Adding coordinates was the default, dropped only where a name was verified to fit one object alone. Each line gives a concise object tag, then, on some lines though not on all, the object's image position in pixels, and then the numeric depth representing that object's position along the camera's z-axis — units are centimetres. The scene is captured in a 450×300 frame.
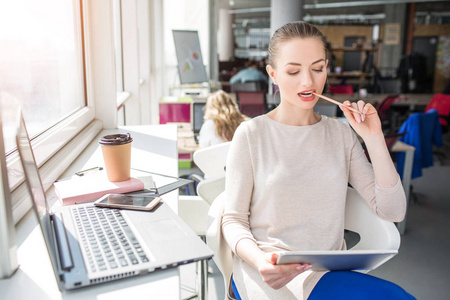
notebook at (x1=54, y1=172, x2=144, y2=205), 119
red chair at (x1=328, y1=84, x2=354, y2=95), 845
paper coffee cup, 130
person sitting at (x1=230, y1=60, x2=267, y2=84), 950
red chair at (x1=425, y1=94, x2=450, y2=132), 669
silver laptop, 80
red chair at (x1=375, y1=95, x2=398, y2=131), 640
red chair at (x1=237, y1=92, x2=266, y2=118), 584
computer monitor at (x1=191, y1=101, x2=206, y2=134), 407
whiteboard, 597
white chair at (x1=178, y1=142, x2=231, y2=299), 208
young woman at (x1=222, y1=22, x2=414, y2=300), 136
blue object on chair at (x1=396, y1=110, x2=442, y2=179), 433
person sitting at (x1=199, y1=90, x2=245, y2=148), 324
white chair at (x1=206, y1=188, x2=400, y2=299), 140
